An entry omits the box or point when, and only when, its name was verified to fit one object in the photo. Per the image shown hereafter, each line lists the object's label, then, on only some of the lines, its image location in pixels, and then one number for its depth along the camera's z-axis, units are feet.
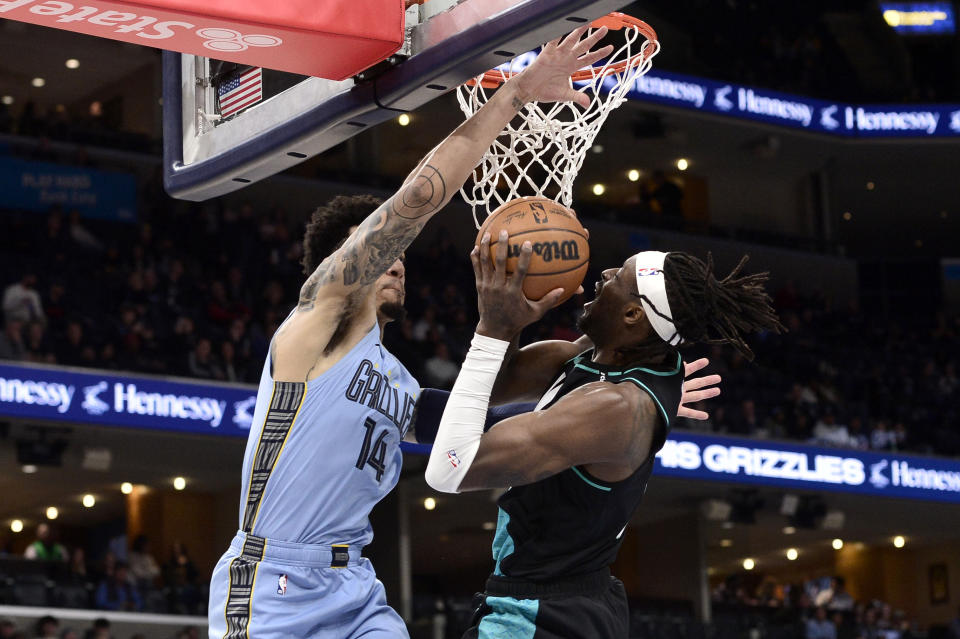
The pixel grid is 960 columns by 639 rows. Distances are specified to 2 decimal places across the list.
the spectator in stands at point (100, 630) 39.37
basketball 12.32
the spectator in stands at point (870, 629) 59.00
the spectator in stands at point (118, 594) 44.04
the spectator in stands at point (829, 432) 59.72
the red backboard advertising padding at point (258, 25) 12.24
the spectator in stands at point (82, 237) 53.67
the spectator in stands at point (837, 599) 64.44
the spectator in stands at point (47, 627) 38.78
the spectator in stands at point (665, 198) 77.66
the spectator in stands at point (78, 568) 44.70
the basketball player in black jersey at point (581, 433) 12.03
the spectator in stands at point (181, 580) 45.62
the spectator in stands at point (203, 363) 46.93
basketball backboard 11.50
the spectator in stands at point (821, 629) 57.11
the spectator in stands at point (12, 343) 43.80
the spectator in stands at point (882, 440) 61.05
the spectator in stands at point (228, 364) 47.50
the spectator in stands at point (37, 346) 44.19
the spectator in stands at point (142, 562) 48.44
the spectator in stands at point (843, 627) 58.80
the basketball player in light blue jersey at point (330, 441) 12.56
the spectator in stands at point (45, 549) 46.70
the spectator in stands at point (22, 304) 45.62
